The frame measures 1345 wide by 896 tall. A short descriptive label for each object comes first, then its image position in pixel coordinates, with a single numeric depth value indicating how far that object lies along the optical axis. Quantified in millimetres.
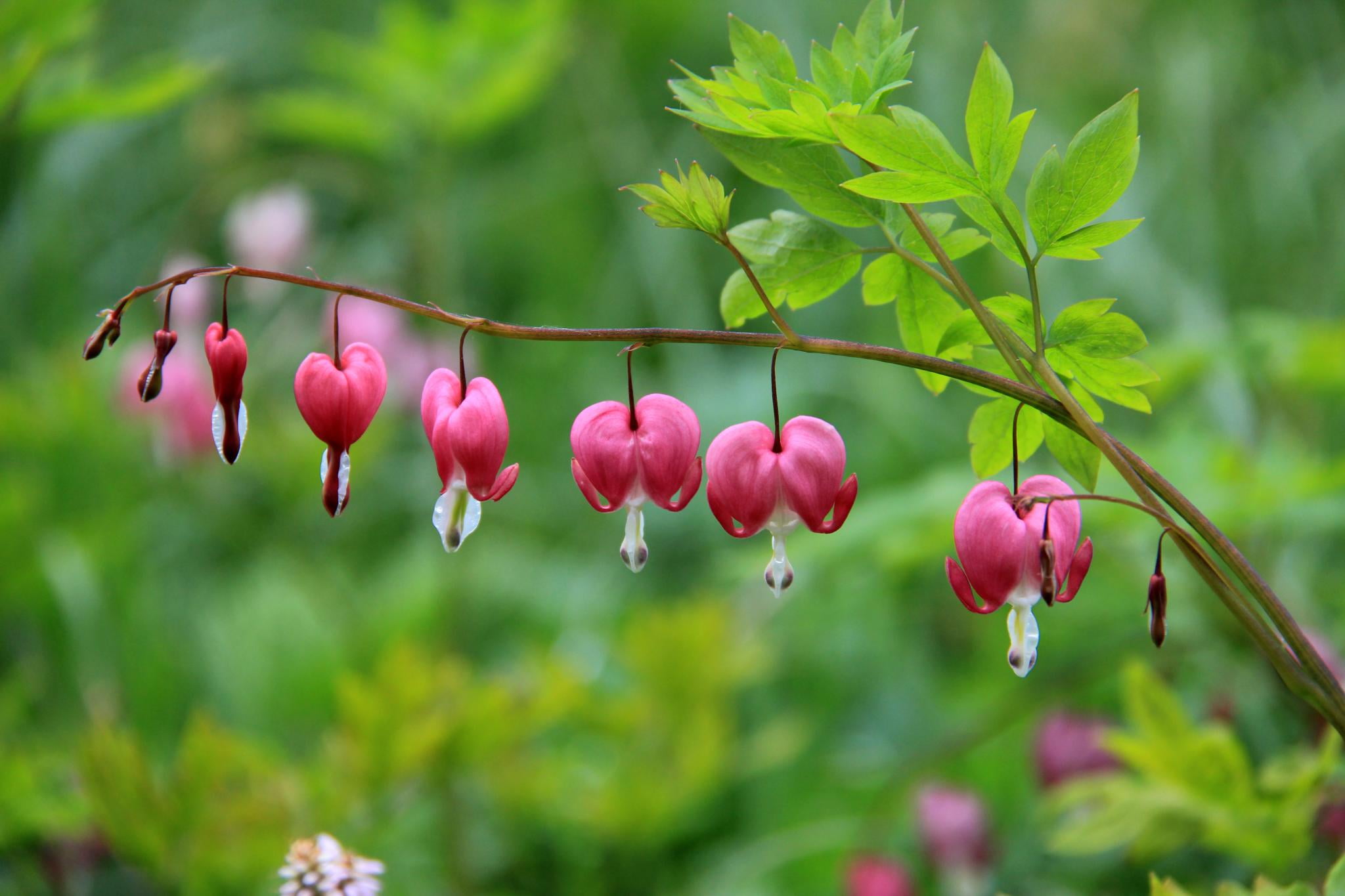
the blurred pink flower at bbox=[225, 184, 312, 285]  2117
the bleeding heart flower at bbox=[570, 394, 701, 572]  975
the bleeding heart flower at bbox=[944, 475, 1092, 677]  962
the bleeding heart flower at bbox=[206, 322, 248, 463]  967
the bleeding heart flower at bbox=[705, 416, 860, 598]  973
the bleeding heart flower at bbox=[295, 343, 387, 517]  970
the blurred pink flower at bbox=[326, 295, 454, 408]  1922
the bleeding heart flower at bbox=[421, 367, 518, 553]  968
